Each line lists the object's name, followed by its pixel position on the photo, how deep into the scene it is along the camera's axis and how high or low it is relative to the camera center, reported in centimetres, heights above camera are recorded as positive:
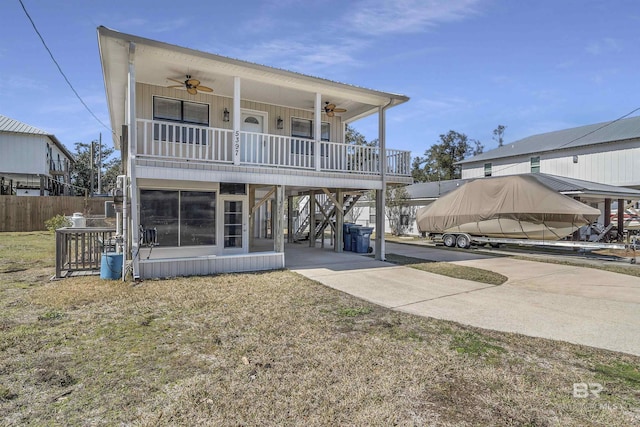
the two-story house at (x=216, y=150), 870 +206
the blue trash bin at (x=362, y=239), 1419 -98
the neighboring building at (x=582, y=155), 2211 +430
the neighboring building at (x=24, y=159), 2541 +408
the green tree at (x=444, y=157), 4397 +723
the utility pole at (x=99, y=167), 3388 +455
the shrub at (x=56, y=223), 1852 -46
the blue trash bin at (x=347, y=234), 1452 -82
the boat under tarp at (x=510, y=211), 1437 +15
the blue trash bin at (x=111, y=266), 817 -120
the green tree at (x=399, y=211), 2550 +26
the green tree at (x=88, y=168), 4744 +659
